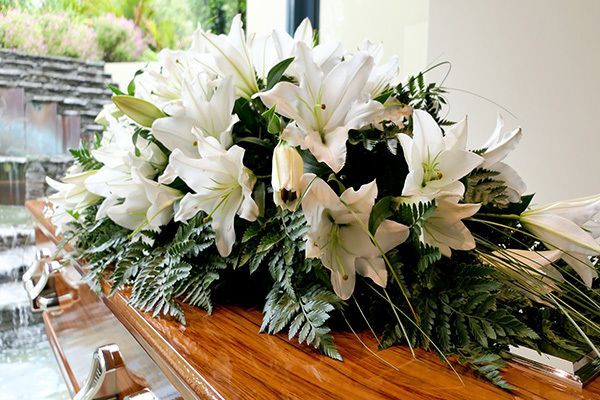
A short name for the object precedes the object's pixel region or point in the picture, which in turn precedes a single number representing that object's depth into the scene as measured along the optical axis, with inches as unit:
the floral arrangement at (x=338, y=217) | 22.2
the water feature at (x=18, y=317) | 86.9
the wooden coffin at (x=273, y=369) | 18.8
